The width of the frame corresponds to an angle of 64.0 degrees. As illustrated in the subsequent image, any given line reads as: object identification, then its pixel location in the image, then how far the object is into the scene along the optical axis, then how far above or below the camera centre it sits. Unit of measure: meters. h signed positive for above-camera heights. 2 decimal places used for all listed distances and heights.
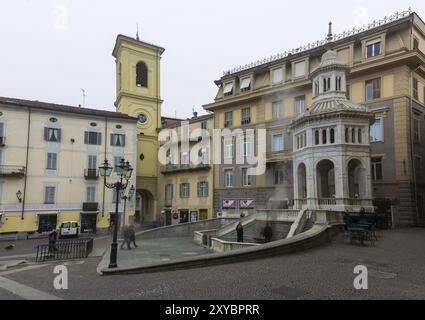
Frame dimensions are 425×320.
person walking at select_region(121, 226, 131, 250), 20.68 -2.47
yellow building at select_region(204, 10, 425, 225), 25.47 +8.18
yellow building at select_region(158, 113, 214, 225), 39.03 +2.41
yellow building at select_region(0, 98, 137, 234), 32.47 +3.42
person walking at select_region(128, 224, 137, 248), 20.81 -2.39
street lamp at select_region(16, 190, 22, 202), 32.31 +0.03
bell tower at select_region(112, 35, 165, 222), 43.50 +12.48
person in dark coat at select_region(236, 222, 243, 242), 19.73 -2.16
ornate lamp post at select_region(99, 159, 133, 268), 14.24 +1.06
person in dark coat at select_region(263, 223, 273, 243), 19.36 -2.12
